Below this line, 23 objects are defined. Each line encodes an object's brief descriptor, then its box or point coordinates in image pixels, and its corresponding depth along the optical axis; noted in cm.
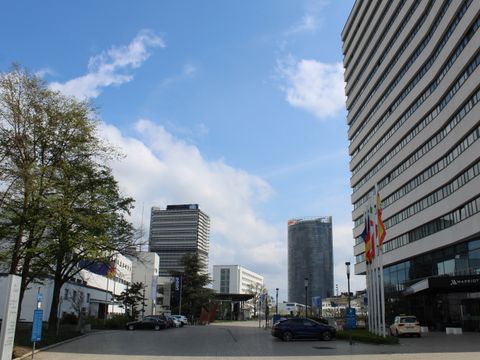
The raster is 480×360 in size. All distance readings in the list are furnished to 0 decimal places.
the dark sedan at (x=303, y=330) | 3344
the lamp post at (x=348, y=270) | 4200
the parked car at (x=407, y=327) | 3538
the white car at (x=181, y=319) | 6582
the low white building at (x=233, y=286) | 19750
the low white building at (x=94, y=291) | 5541
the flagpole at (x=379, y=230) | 3319
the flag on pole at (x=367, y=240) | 3500
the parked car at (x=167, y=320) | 5532
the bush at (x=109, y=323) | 5403
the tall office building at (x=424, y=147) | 4419
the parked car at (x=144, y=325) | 5147
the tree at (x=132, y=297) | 7212
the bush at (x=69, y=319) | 5519
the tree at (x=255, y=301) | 15688
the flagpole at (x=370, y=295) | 3678
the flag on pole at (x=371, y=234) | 3441
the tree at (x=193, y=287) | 9506
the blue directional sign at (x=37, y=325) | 1956
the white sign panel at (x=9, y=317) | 1503
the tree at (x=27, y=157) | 2605
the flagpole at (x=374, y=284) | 3444
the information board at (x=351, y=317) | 3259
